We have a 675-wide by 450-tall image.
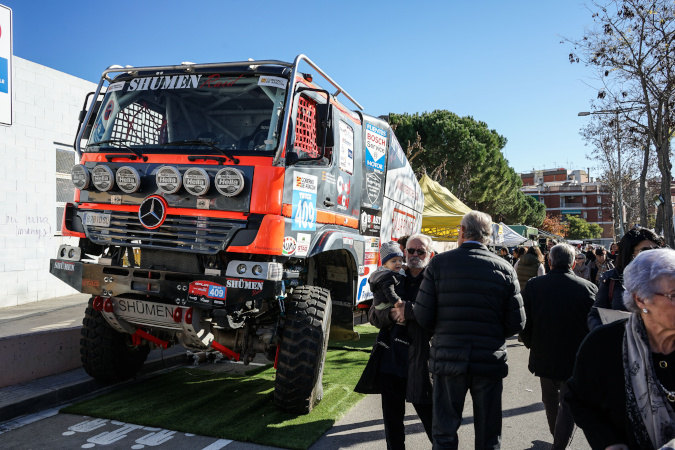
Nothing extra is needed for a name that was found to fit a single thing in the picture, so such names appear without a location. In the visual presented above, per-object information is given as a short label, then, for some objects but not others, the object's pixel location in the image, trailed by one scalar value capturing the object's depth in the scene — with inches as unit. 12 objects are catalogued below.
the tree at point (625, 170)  747.4
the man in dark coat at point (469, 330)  139.6
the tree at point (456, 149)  1354.6
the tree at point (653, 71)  630.5
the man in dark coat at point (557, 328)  168.2
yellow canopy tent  544.7
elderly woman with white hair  79.9
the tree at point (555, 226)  2952.8
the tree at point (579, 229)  3408.0
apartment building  3811.5
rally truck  190.4
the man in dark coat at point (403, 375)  154.5
